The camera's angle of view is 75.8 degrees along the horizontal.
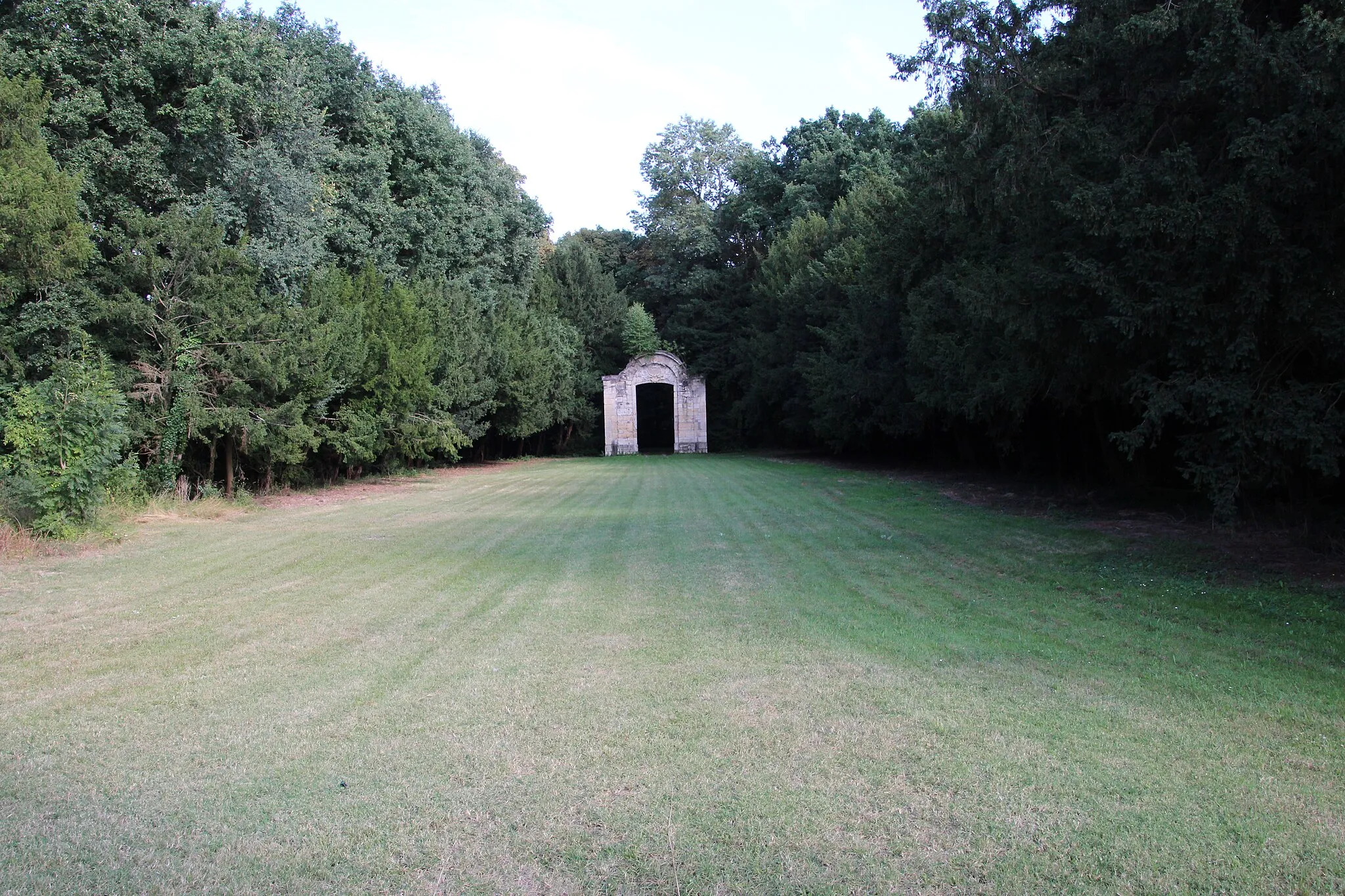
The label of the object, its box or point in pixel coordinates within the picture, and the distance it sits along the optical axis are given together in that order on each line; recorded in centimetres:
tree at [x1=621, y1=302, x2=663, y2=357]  5156
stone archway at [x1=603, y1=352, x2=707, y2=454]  5144
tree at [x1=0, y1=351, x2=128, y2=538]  1325
